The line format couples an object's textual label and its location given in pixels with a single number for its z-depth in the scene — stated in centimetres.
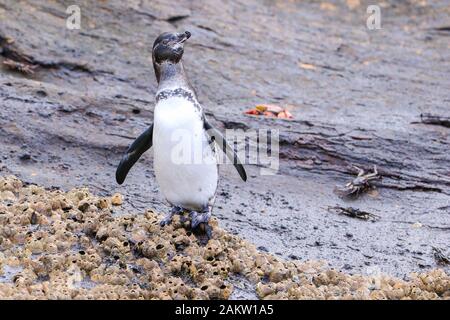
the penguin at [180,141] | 898
